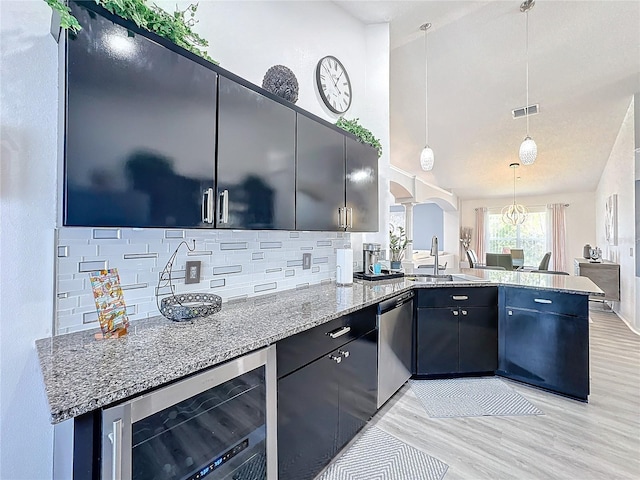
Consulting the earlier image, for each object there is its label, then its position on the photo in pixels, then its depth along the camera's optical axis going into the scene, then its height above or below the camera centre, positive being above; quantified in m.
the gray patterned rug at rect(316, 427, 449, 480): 1.71 -1.27
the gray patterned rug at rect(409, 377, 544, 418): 2.30 -1.23
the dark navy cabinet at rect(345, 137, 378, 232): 2.42 +0.47
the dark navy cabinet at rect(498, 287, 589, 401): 2.42 -0.79
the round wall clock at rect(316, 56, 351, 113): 2.73 +1.47
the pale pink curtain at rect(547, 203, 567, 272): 8.48 +0.24
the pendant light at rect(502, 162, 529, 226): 7.44 +0.72
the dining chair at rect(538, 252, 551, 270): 7.02 -0.44
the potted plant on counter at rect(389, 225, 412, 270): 3.24 -0.08
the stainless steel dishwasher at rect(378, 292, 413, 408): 2.19 -0.76
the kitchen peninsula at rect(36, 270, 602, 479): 0.86 -0.52
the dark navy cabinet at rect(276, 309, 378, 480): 1.39 -0.83
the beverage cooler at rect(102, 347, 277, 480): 0.84 -0.60
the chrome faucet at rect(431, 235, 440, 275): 3.24 -0.10
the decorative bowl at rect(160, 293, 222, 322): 1.40 -0.30
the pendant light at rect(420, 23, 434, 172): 3.59 +1.07
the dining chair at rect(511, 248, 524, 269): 7.65 -0.36
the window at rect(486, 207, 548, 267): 8.96 +0.26
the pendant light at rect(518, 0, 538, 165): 3.43 +1.07
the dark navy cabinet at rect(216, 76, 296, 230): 1.48 +0.44
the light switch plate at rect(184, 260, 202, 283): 1.67 -0.15
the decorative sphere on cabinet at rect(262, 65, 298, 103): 1.97 +1.02
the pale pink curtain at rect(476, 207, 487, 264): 9.73 +0.36
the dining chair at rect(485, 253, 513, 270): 7.38 -0.41
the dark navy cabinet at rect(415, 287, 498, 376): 2.71 -0.76
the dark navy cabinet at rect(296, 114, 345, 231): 1.95 +0.46
